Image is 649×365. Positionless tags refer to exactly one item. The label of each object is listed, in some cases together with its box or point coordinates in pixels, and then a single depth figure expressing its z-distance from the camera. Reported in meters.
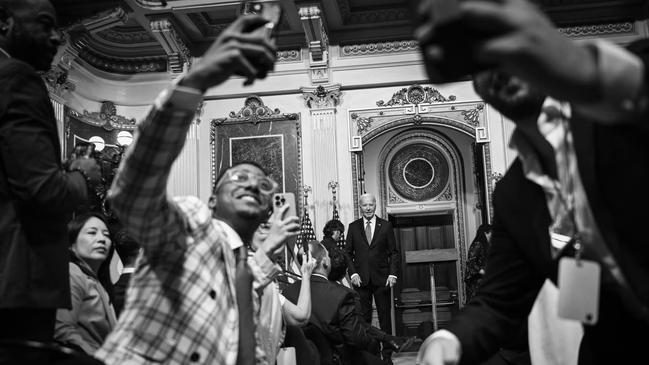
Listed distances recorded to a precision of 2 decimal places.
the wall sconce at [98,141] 6.48
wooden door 12.66
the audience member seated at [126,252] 3.66
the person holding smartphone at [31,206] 1.78
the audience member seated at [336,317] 4.59
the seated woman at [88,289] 2.59
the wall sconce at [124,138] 8.03
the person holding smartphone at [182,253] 1.40
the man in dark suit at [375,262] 8.95
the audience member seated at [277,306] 2.37
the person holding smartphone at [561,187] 0.81
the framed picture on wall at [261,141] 10.94
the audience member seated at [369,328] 5.45
